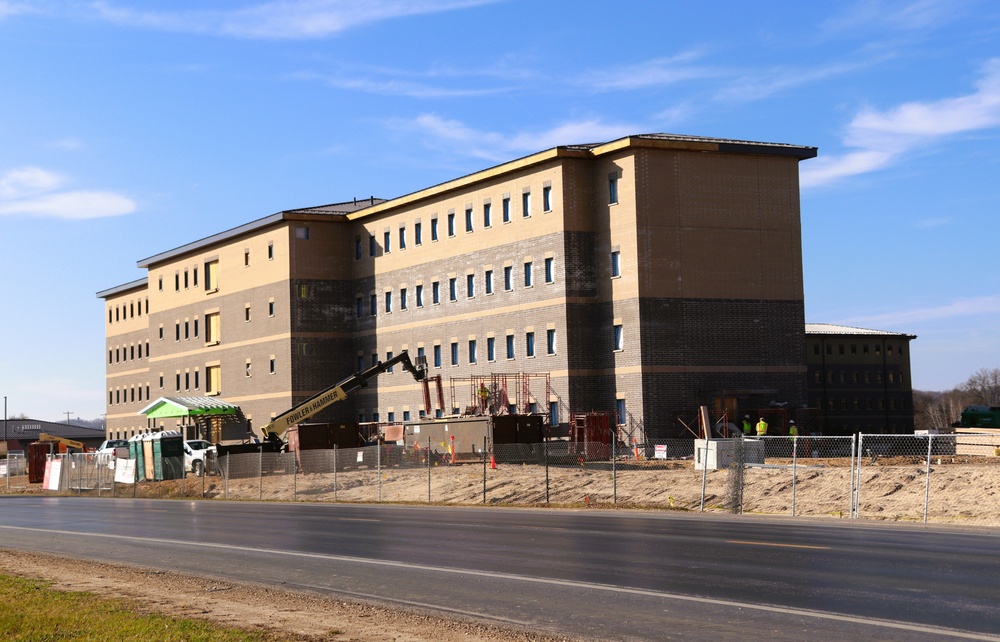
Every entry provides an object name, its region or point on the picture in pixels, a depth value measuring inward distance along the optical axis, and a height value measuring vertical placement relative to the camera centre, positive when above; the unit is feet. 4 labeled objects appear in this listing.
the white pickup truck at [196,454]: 191.62 -2.23
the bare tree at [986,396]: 606.96 +13.72
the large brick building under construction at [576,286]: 199.21 +25.68
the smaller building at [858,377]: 356.59 +14.31
